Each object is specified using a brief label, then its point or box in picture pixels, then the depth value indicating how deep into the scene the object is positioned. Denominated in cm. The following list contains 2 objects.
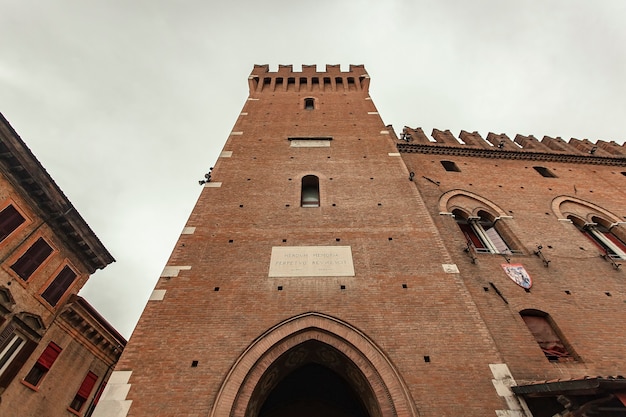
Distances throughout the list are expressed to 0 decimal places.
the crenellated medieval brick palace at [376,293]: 497
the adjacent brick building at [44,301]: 938
